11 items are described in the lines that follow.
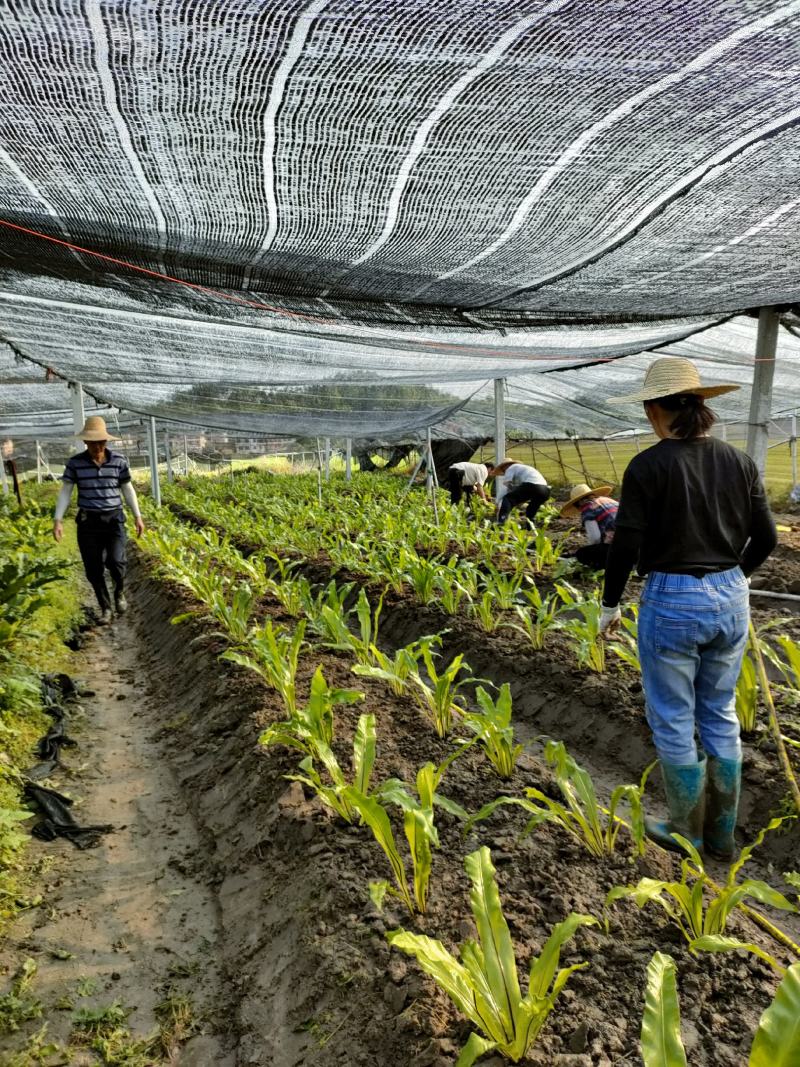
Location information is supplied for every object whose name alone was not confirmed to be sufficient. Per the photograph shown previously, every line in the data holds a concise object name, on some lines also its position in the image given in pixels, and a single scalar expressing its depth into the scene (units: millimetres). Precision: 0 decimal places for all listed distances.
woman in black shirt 2340
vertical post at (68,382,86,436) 7589
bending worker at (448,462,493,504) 10594
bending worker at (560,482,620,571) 4996
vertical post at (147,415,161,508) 13121
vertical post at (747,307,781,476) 4152
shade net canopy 1376
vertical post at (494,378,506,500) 8516
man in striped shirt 5691
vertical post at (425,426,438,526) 8367
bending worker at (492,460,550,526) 7551
